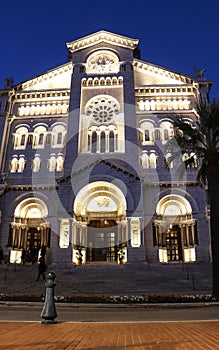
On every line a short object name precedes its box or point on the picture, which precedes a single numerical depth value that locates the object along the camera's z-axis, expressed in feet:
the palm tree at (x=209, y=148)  49.70
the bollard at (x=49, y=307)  22.27
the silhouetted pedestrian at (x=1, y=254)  76.21
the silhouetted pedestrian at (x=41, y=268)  58.80
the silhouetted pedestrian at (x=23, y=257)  86.64
